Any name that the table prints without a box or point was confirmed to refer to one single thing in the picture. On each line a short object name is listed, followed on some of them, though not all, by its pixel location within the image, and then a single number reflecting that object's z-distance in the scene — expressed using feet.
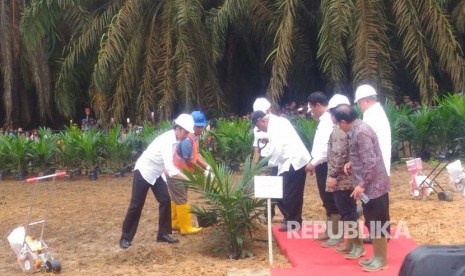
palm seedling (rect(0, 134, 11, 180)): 51.90
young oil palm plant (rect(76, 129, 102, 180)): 50.90
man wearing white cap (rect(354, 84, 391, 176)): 24.68
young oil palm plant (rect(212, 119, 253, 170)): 50.03
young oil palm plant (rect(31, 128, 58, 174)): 51.65
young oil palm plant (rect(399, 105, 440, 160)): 49.49
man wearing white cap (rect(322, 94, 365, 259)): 24.77
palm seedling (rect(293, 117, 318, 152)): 49.03
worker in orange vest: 28.40
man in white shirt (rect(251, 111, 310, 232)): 29.04
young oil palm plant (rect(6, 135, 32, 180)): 51.55
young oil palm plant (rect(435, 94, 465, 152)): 48.34
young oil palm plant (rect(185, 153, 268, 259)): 26.76
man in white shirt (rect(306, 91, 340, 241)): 27.43
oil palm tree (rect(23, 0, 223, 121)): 59.88
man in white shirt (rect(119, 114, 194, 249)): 27.94
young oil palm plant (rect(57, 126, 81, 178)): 51.39
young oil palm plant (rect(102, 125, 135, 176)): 51.21
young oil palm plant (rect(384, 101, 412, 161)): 49.04
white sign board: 24.72
